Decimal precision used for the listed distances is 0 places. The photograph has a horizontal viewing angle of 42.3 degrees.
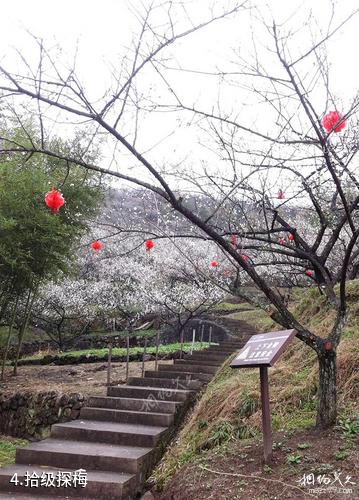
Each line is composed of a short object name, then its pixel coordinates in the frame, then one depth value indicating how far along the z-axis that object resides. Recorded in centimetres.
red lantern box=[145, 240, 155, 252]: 563
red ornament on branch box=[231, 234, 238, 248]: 506
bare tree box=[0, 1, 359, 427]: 295
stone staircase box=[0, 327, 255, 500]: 418
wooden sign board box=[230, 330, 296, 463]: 298
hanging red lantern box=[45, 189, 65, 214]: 430
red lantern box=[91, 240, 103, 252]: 515
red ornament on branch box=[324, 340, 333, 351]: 335
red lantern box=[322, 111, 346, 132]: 332
